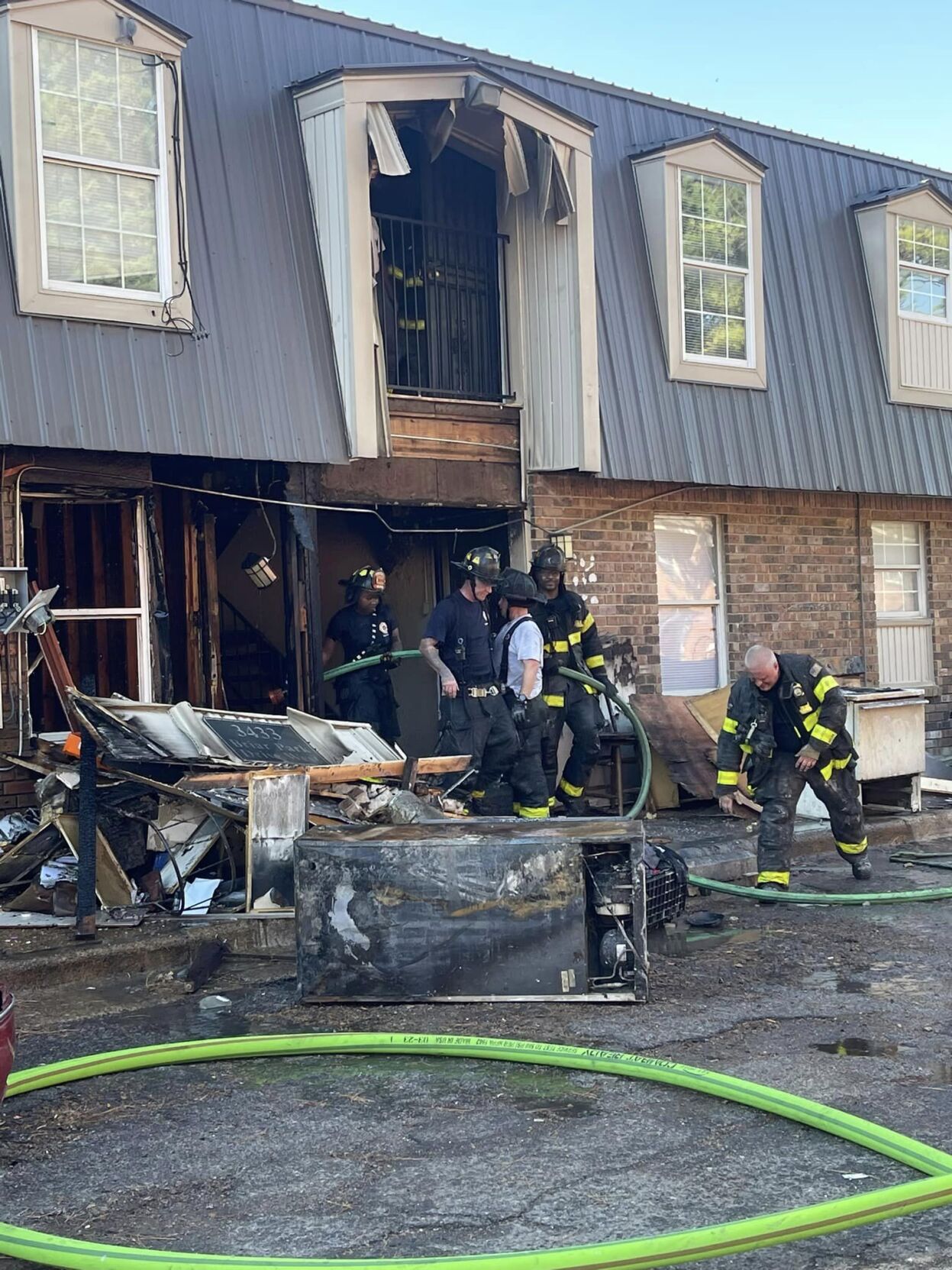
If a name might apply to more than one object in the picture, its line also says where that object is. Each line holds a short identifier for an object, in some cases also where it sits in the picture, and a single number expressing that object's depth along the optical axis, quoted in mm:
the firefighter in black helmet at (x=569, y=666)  11352
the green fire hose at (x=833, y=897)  8562
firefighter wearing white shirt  10438
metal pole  7599
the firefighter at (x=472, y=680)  10141
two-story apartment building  9531
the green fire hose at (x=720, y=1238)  3488
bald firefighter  9273
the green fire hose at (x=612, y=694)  10945
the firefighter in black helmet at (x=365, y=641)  11250
